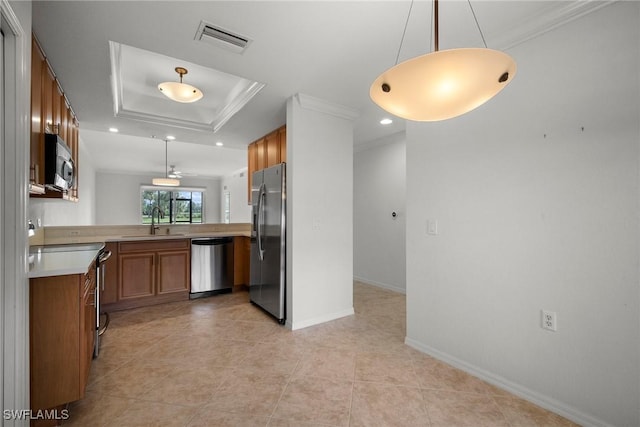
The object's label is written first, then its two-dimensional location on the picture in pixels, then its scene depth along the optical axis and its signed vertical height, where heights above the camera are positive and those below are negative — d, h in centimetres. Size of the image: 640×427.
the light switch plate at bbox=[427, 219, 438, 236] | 239 -9
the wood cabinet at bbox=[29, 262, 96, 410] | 154 -68
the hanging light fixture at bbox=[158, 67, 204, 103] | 259 +118
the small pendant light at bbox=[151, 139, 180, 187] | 722 +94
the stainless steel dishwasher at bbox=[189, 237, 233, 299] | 407 -71
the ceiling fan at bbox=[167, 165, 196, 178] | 873 +150
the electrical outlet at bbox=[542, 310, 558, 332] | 175 -65
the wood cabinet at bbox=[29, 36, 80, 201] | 173 +82
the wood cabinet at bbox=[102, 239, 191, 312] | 356 -74
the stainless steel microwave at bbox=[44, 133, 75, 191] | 187 +39
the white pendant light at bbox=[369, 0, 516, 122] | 96 +50
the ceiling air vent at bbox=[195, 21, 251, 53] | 192 +127
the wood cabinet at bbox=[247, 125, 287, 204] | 367 +95
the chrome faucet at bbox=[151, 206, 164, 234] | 428 -12
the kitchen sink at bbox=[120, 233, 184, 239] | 387 -25
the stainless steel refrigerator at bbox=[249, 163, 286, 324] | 311 -28
